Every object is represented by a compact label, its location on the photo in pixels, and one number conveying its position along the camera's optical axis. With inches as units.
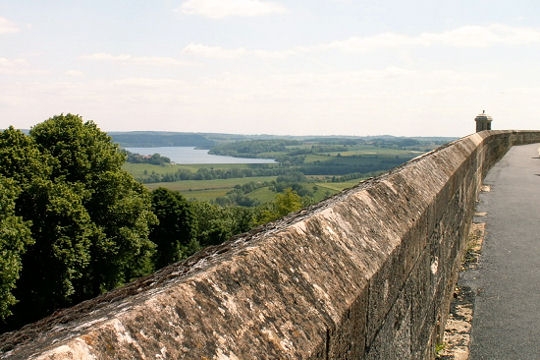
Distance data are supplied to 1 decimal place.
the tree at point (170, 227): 1600.6
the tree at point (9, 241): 788.3
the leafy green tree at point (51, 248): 969.5
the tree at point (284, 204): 1974.7
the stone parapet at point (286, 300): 53.8
